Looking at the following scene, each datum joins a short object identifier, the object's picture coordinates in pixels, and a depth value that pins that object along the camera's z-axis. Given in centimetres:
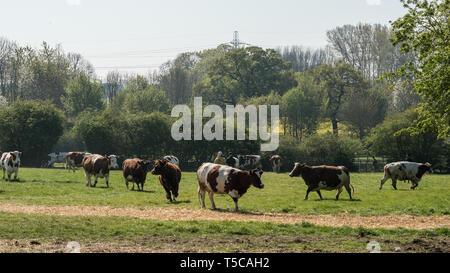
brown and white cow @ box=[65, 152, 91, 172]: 5103
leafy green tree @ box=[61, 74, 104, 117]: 9556
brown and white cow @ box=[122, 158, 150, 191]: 3019
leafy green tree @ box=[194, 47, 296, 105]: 10500
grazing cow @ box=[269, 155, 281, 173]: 6169
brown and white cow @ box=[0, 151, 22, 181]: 3447
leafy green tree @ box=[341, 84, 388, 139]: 8881
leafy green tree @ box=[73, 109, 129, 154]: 6631
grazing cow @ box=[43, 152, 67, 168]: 6575
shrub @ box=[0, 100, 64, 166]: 6562
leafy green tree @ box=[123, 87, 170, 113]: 9467
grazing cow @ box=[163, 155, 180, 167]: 5014
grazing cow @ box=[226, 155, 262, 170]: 6295
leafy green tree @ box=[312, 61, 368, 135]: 9750
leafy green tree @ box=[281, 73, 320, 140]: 8881
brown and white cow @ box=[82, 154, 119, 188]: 3225
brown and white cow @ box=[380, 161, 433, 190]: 3200
